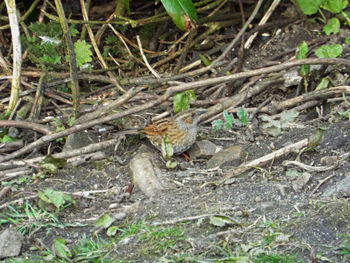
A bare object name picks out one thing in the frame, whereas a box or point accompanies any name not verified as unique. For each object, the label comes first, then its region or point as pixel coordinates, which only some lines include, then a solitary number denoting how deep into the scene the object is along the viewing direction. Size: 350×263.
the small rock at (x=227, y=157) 8.41
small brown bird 8.85
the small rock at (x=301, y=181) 7.02
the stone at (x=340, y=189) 6.56
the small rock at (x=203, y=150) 9.05
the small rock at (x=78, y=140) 9.18
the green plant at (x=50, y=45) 10.65
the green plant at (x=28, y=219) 6.97
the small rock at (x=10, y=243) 6.42
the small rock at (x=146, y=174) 7.80
